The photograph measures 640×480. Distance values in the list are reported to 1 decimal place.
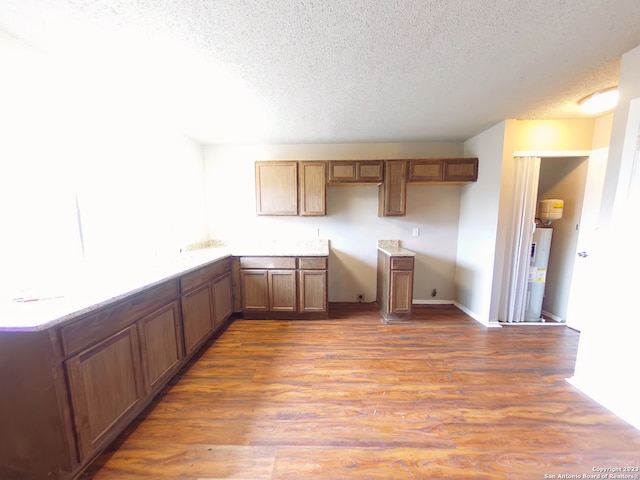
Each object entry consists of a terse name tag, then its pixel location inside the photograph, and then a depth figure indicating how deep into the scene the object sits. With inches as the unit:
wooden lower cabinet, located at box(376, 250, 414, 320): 112.6
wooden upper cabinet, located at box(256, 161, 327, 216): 121.3
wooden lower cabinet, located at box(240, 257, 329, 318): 114.2
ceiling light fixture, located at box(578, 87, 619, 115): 77.5
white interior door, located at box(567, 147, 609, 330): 96.7
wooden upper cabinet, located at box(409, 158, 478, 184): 116.8
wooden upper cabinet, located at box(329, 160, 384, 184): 118.8
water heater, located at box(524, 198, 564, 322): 108.7
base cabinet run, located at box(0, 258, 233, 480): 40.6
